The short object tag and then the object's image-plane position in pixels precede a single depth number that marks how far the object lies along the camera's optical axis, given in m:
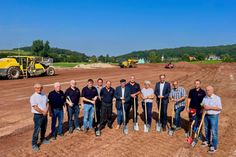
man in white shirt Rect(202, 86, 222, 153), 4.92
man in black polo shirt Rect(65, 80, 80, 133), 5.74
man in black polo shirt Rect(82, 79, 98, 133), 5.99
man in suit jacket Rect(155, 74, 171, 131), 6.15
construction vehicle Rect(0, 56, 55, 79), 16.02
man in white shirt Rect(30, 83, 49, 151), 4.77
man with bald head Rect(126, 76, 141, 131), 6.47
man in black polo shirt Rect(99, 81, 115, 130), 6.14
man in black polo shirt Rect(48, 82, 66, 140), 5.33
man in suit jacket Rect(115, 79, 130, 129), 6.21
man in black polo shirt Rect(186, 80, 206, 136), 5.41
